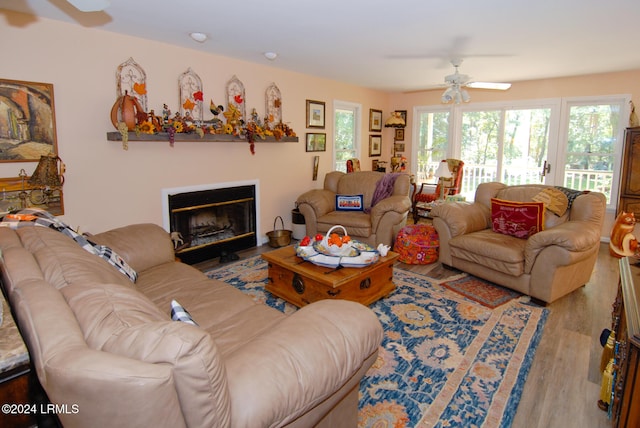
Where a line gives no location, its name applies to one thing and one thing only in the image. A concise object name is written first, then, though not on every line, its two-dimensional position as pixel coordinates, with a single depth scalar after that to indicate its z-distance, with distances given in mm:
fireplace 3912
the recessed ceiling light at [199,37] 3260
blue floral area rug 1854
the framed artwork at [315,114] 5277
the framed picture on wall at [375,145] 6688
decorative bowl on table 2771
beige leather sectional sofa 781
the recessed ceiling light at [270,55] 3953
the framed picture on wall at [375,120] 6586
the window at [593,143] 4934
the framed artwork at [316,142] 5359
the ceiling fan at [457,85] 3960
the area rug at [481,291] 3133
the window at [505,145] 5547
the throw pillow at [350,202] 4797
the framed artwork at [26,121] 2738
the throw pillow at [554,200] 3475
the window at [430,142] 6547
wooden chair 5789
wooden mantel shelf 3245
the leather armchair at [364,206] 4305
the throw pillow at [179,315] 1195
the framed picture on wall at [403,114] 6891
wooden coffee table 2668
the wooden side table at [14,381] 888
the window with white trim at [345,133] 5922
